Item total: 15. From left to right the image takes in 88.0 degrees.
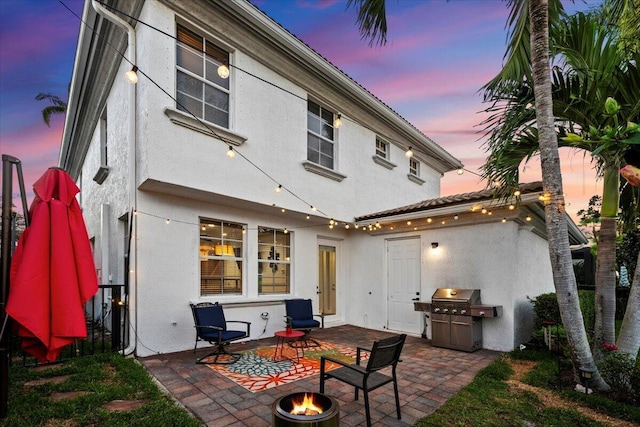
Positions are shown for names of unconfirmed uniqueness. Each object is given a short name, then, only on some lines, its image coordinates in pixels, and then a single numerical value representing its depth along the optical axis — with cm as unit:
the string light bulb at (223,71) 466
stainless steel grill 652
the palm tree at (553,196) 422
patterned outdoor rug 465
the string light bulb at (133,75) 448
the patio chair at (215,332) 556
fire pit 233
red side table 577
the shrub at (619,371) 399
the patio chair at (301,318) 678
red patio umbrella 313
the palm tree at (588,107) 430
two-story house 589
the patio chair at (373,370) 329
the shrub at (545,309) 645
